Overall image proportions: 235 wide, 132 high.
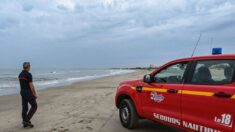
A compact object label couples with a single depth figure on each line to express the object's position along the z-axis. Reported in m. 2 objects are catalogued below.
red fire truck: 2.69
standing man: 4.66
